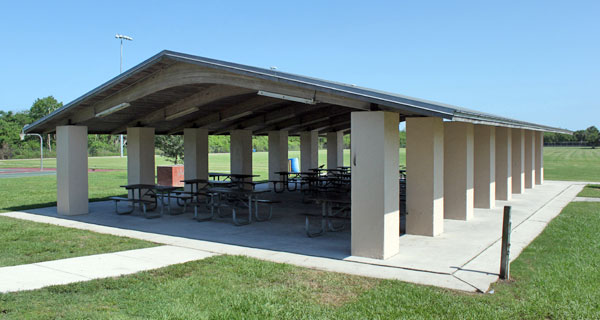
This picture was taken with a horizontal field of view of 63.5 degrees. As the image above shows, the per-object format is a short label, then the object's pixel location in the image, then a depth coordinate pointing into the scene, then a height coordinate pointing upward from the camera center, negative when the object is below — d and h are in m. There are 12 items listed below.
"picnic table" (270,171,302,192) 18.99 -0.98
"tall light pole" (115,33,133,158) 47.34 +11.82
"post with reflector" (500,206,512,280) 6.11 -1.27
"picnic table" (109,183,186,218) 11.91 -1.06
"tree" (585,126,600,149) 102.88 +4.21
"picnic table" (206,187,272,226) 10.69 -1.05
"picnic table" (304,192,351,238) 9.14 -1.20
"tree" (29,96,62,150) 71.88 +7.37
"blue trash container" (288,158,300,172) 30.90 -0.63
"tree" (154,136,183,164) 24.56 +0.56
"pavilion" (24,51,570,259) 7.28 +0.51
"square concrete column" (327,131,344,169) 23.28 +0.34
